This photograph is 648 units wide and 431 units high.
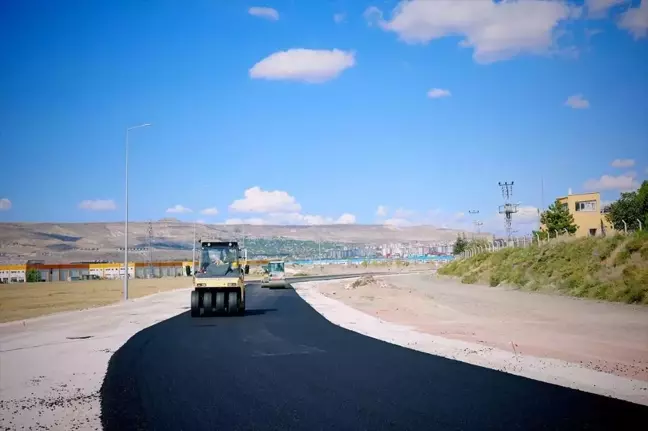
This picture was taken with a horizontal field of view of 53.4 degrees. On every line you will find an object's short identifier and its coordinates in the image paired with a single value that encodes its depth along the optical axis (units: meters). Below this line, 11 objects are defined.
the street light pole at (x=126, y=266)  42.22
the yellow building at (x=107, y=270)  115.25
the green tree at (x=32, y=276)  99.25
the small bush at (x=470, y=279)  59.75
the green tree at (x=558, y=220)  79.88
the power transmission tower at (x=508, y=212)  104.31
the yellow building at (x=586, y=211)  84.44
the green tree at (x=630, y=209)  73.69
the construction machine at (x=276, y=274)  62.22
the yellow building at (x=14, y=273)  103.44
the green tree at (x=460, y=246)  126.35
